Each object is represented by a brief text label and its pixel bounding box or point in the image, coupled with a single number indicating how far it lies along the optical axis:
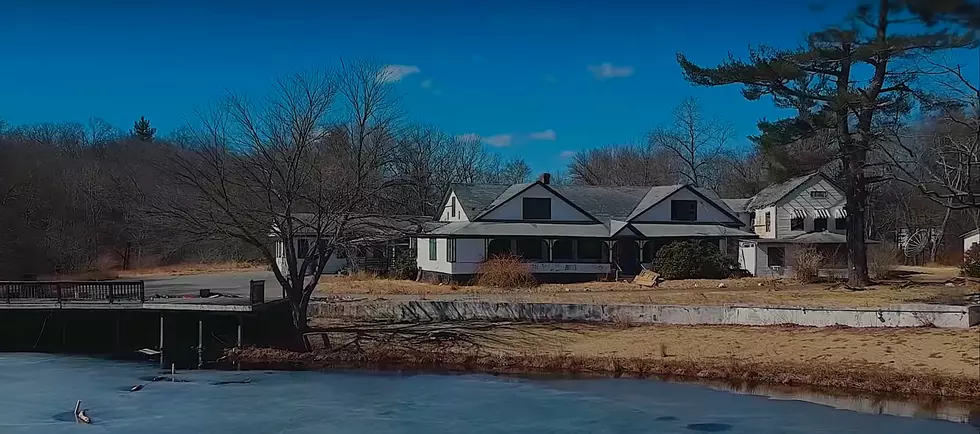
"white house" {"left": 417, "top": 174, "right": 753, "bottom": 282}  38.25
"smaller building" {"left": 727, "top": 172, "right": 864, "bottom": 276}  41.94
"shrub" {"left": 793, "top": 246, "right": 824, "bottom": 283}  35.94
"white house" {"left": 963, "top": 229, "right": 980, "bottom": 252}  47.06
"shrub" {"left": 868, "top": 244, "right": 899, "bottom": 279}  37.47
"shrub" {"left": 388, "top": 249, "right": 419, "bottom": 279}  40.25
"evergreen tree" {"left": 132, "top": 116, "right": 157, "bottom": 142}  83.44
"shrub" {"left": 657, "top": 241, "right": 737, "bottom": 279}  37.28
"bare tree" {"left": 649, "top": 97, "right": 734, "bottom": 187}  66.12
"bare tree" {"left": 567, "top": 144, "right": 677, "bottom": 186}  69.25
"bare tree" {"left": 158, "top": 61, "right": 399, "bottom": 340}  24.97
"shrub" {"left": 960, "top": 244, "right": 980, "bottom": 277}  33.55
